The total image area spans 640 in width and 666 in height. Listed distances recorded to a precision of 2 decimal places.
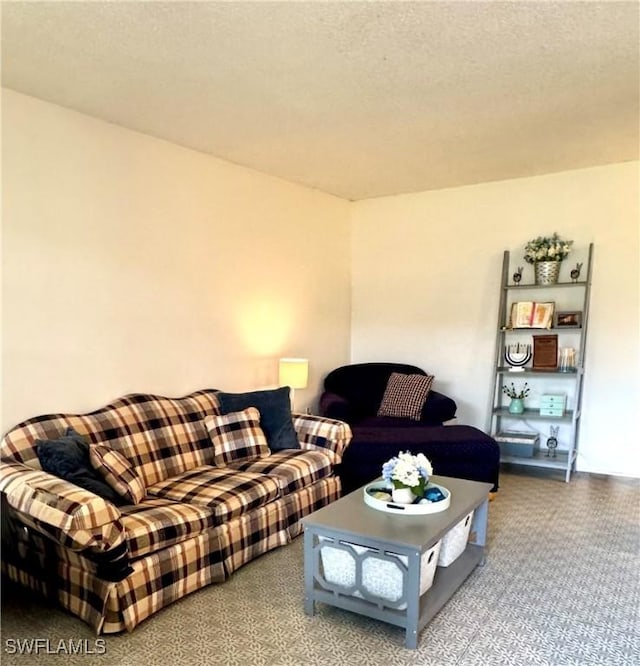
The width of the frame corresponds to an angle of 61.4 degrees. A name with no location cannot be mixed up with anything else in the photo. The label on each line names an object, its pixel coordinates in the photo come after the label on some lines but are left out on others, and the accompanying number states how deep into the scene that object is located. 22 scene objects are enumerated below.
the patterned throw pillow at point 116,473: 2.60
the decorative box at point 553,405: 4.45
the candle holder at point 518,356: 4.63
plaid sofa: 2.20
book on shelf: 4.51
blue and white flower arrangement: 2.48
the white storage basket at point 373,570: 2.24
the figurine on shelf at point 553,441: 4.55
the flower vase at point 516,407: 4.61
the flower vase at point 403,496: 2.52
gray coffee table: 2.17
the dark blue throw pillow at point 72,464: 2.45
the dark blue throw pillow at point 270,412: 3.65
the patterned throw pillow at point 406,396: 4.52
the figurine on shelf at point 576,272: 4.41
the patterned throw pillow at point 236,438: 3.39
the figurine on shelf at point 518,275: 4.72
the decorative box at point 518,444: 4.45
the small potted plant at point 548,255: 4.43
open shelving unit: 4.38
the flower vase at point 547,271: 4.47
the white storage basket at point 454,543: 2.62
